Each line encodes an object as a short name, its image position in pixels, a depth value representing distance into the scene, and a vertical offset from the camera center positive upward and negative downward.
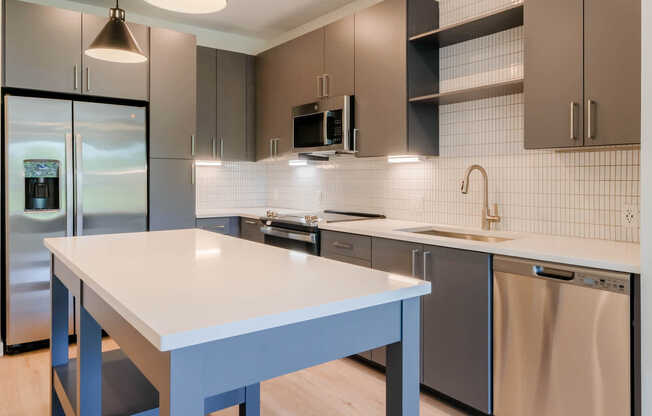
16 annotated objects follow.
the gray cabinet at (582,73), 1.88 +0.57
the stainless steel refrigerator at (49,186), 3.10 +0.11
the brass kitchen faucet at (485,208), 2.73 -0.04
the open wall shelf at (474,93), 2.43 +0.64
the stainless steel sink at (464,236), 2.65 -0.21
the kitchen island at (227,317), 0.90 -0.26
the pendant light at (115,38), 1.93 +0.70
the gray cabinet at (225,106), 4.20 +0.91
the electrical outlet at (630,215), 2.17 -0.06
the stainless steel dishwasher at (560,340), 1.72 -0.57
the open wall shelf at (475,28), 2.44 +1.02
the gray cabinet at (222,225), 3.96 -0.21
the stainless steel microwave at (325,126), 3.32 +0.58
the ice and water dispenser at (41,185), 3.13 +0.12
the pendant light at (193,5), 1.74 +0.76
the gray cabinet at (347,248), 2.87 -0.31
